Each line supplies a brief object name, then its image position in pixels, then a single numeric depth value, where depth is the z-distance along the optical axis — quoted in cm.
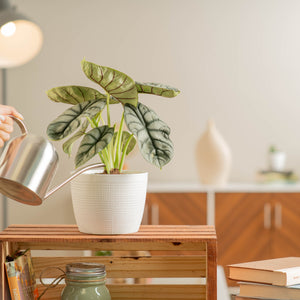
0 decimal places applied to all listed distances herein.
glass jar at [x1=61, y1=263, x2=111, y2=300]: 164
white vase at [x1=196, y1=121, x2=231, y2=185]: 412
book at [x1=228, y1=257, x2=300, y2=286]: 168
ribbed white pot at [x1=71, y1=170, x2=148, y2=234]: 169
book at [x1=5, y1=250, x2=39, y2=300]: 166
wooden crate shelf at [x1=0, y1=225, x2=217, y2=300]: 174
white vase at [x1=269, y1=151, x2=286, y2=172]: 430
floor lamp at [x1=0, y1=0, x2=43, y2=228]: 358
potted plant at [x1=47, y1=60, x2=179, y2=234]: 161
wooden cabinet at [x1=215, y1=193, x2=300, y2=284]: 405
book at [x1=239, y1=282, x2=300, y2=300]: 168
